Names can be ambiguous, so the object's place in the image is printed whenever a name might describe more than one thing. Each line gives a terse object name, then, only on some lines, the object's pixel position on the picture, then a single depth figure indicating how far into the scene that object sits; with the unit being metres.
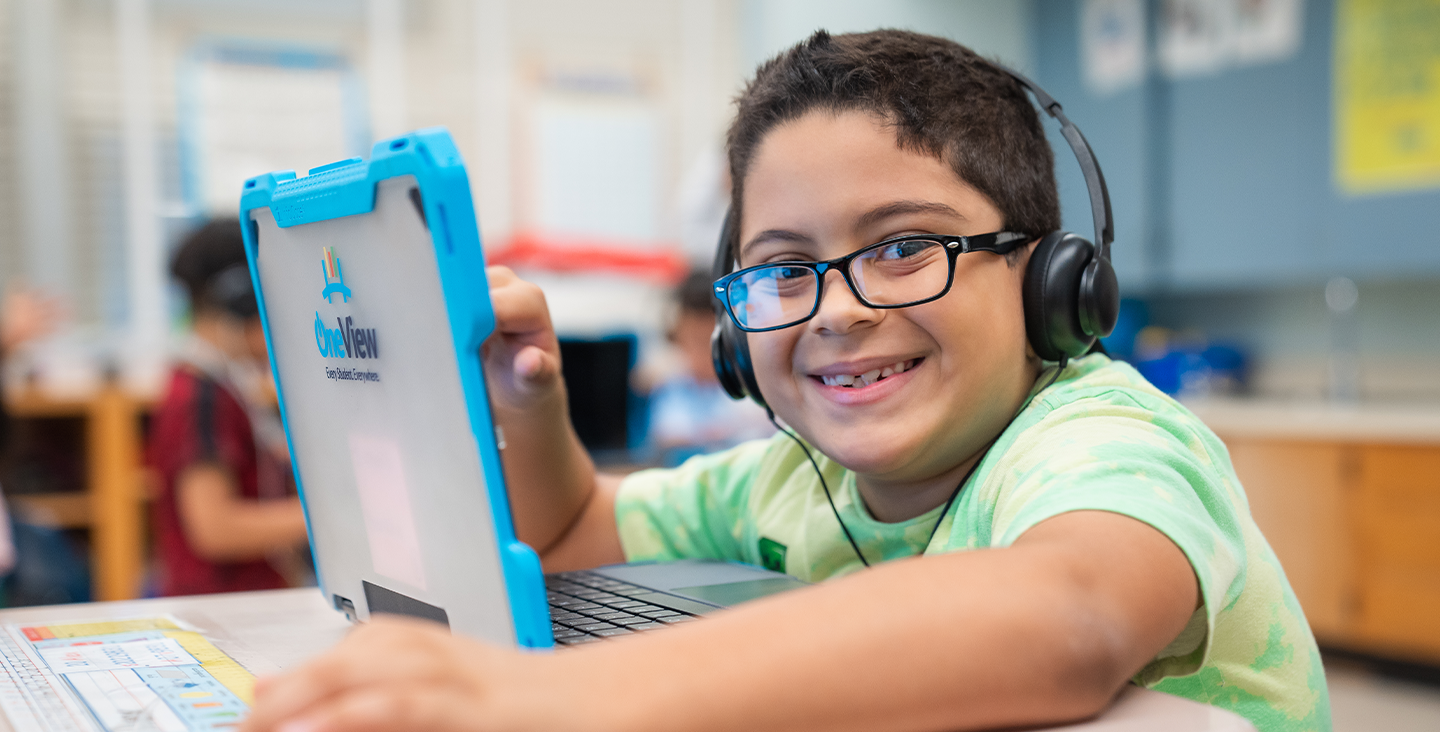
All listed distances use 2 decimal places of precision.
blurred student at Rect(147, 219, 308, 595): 1.86
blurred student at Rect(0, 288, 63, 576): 2.93
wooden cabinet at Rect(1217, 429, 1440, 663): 2.53
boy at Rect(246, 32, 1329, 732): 0.37
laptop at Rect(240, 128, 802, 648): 0.44
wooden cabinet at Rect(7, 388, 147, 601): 2.85
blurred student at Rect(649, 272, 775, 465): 2.46
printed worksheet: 0.46
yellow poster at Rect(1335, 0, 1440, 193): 2.72
